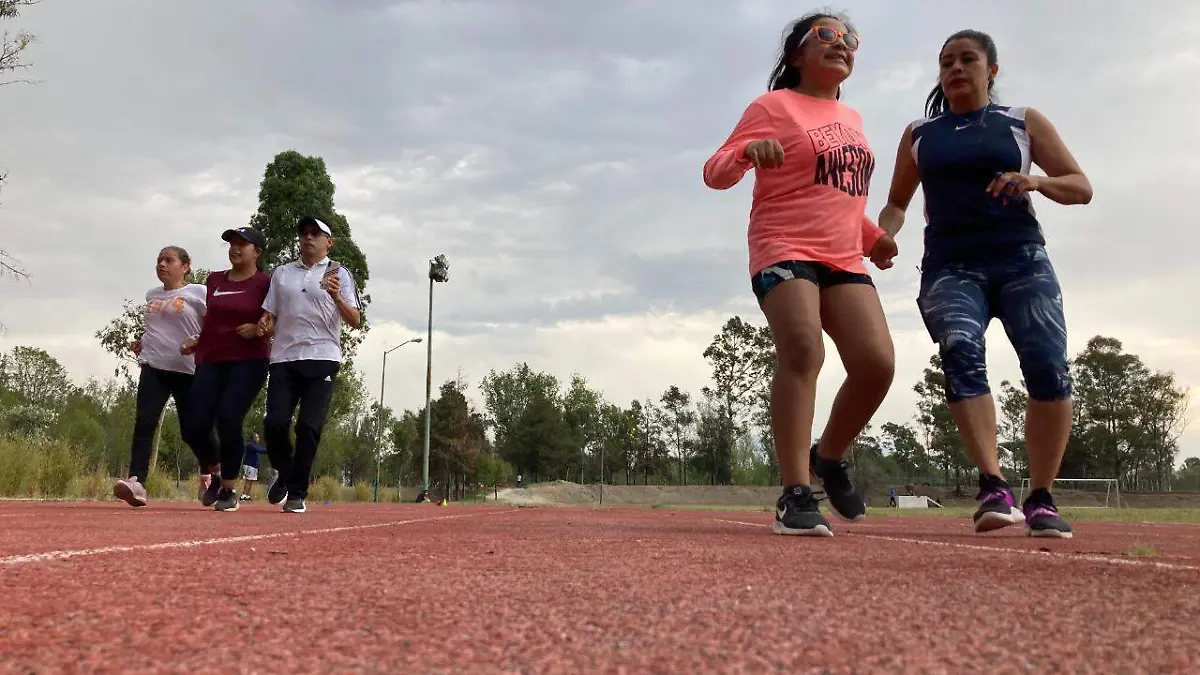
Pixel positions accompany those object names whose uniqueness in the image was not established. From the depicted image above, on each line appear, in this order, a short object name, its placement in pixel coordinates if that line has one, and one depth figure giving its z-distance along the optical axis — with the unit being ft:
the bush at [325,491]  63.77
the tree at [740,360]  167.43
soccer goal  117.29
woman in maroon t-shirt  19.66
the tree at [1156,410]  157.28
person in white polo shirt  19.04
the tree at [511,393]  244.63
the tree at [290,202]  80.28
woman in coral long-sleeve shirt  11.10
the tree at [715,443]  193.47
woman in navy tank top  12.24
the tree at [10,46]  36.40
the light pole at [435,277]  97.30
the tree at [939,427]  166.50
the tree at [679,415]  224.53
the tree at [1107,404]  157.28
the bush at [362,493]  75.82
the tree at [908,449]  216.33
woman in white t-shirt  20.24
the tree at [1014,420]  164.14
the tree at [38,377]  180.14
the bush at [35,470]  34.40
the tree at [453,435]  171.32
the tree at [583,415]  238.89
